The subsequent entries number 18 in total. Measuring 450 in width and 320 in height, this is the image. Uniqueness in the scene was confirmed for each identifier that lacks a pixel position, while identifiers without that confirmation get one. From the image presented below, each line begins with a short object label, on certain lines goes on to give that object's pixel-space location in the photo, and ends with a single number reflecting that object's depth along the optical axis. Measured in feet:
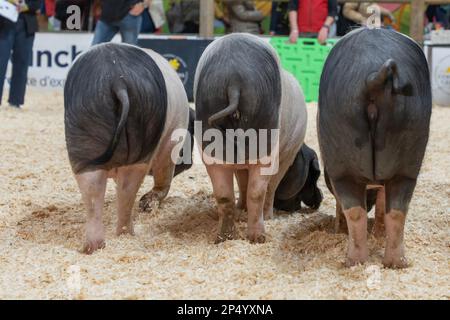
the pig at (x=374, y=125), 19.06
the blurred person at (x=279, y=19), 63.57
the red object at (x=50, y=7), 65.10
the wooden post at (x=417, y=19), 56.03
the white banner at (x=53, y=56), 60.95
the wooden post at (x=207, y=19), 57.65
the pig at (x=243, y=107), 21.92
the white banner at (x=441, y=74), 57.27
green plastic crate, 56.12
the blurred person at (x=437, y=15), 66.83
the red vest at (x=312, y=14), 55.98
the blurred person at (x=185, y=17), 64.68
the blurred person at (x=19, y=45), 51.20
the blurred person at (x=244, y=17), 62.96
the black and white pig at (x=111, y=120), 21.40
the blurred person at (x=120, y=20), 50.15
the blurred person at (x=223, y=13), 64.39
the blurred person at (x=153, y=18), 63.20
